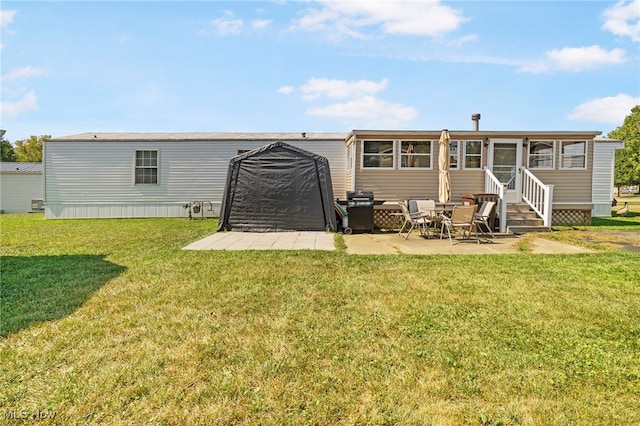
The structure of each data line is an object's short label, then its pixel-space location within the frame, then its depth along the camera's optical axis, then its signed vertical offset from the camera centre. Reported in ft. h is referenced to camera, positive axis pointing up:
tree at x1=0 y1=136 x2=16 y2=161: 119.79 +15.80
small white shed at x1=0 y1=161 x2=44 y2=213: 65.46 +0.85
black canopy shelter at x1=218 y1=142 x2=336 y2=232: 31.55 +0.47
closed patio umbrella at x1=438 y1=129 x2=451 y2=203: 32.83 +3.34
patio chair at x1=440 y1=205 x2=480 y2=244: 24.84 -1.10
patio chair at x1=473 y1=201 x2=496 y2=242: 27.20 -1.10
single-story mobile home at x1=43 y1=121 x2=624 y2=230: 35.22 +3.77
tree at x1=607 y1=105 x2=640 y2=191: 124.88 +19.88
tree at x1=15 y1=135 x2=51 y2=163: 126.00 +16.80
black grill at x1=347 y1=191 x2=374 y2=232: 30.86 -1.21
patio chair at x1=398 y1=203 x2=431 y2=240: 26.96 -1.52
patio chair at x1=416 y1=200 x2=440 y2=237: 27.43 -0.84
